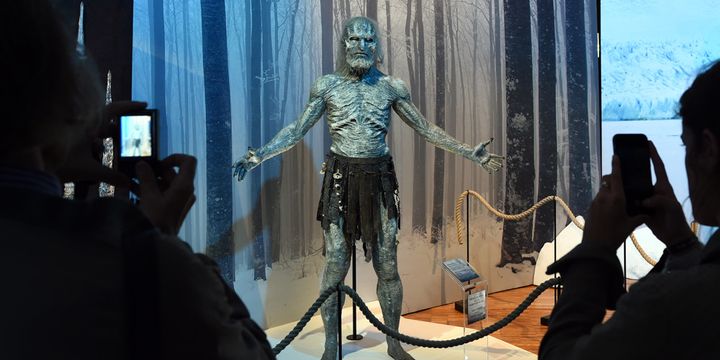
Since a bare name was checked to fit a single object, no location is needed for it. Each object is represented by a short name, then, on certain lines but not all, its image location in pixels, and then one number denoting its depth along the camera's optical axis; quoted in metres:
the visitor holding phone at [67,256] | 0.85
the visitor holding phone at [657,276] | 1.09
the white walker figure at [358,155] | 4.40
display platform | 4.81
